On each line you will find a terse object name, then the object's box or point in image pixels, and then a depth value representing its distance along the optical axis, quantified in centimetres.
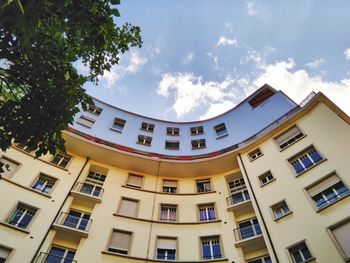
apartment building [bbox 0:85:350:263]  1395
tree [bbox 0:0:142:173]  699
